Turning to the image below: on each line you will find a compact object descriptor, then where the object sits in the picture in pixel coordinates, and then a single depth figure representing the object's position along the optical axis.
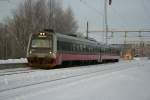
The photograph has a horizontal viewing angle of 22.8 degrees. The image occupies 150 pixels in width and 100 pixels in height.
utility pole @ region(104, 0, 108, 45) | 61.26
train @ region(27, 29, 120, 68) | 33.19
